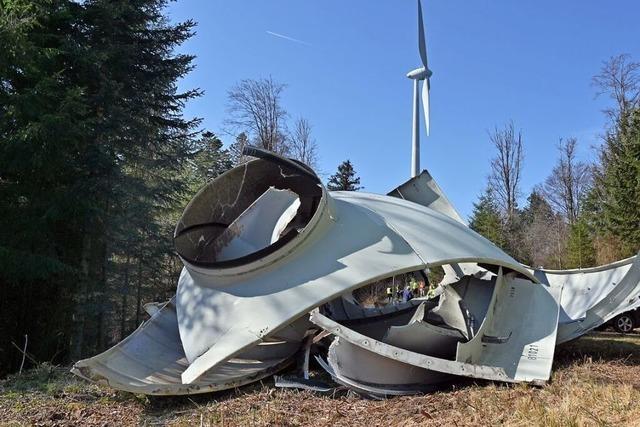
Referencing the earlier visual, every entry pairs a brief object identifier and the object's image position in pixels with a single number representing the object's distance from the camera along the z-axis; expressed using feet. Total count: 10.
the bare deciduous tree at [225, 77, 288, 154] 106.32
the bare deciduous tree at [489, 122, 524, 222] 121.49
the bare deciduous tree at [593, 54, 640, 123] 103.24
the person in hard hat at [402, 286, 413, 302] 53.14
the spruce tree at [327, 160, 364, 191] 149.07
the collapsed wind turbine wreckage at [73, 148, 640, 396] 18.79
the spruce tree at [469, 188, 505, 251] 92.38
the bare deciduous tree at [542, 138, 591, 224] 126.00
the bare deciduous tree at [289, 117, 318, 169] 115.14
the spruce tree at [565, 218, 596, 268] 78.12
